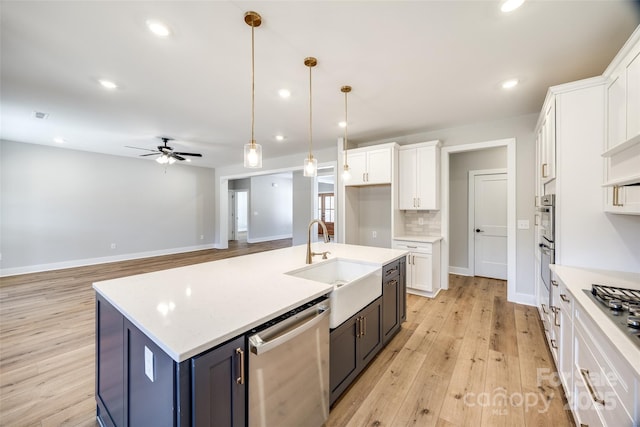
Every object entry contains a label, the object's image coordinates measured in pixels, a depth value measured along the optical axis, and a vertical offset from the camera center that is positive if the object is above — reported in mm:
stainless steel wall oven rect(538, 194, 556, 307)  2207 -234
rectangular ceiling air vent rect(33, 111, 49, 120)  3471 +1359
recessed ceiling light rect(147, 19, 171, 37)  1783 +1324
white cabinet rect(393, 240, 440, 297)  3717 -811
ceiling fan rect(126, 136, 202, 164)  4684 +1071
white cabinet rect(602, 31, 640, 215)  1457 +506
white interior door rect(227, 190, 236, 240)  10086 -164
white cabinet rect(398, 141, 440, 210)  3900 +566
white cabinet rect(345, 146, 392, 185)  4074 +777
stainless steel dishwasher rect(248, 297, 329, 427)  1099 -771
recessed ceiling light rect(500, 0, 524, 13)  1541 +1276
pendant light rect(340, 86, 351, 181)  2707 +1320
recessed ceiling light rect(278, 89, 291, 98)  2819 +1353
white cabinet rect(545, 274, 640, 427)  929 -746
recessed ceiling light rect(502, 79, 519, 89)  2551 +1315
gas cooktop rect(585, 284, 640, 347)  1060 -459
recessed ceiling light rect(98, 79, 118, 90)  2607 +1342
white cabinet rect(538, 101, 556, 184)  2180 +659
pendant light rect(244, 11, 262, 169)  2001 +466
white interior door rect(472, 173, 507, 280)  4574 -244
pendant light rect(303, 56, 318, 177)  2516 +454
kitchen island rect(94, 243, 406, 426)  919 -469
